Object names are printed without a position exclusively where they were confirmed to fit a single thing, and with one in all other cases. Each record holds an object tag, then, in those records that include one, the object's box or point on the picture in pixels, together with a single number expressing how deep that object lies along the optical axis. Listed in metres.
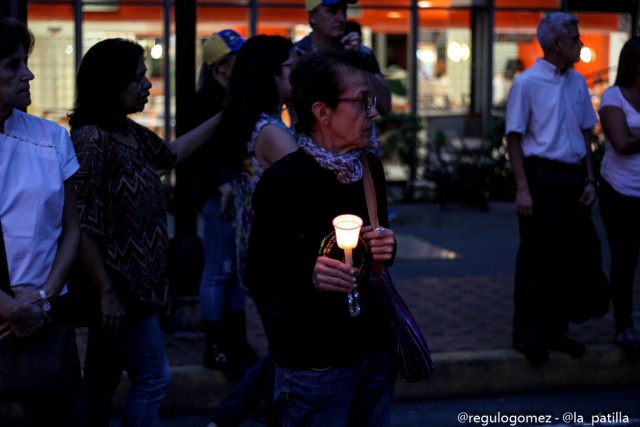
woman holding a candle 5.95
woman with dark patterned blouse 7.30
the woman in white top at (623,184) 11.38
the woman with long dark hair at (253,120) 8.41
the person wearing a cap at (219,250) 10.22
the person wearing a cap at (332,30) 11.23
